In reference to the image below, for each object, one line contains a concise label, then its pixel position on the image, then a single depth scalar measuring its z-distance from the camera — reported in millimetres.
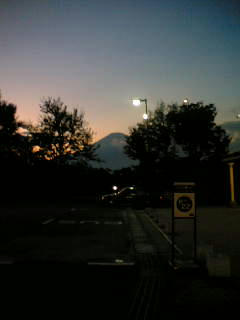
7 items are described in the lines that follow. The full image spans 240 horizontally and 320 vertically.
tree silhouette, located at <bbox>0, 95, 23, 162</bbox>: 45938
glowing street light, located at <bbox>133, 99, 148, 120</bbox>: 23188
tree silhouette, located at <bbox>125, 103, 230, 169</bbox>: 48344
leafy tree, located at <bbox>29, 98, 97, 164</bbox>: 50844
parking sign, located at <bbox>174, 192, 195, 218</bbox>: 6988
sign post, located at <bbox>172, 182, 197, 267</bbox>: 6984
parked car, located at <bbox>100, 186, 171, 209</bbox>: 27812
